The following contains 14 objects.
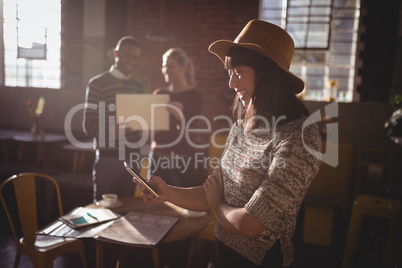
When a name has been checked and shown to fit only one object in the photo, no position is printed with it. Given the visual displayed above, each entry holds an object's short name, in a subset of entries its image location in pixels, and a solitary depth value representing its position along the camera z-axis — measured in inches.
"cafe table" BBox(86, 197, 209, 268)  65.2
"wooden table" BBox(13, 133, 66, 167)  174.2
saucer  77.9
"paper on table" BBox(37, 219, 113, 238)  61.7
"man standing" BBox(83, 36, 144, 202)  99.2
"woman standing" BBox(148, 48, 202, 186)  104.4
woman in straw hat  39.3
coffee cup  77.7
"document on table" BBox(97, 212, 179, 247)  59.3
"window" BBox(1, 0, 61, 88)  220.8
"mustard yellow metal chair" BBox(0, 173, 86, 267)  77.7
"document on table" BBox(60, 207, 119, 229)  66.3
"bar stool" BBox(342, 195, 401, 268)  96.7
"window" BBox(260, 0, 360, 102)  173.9
